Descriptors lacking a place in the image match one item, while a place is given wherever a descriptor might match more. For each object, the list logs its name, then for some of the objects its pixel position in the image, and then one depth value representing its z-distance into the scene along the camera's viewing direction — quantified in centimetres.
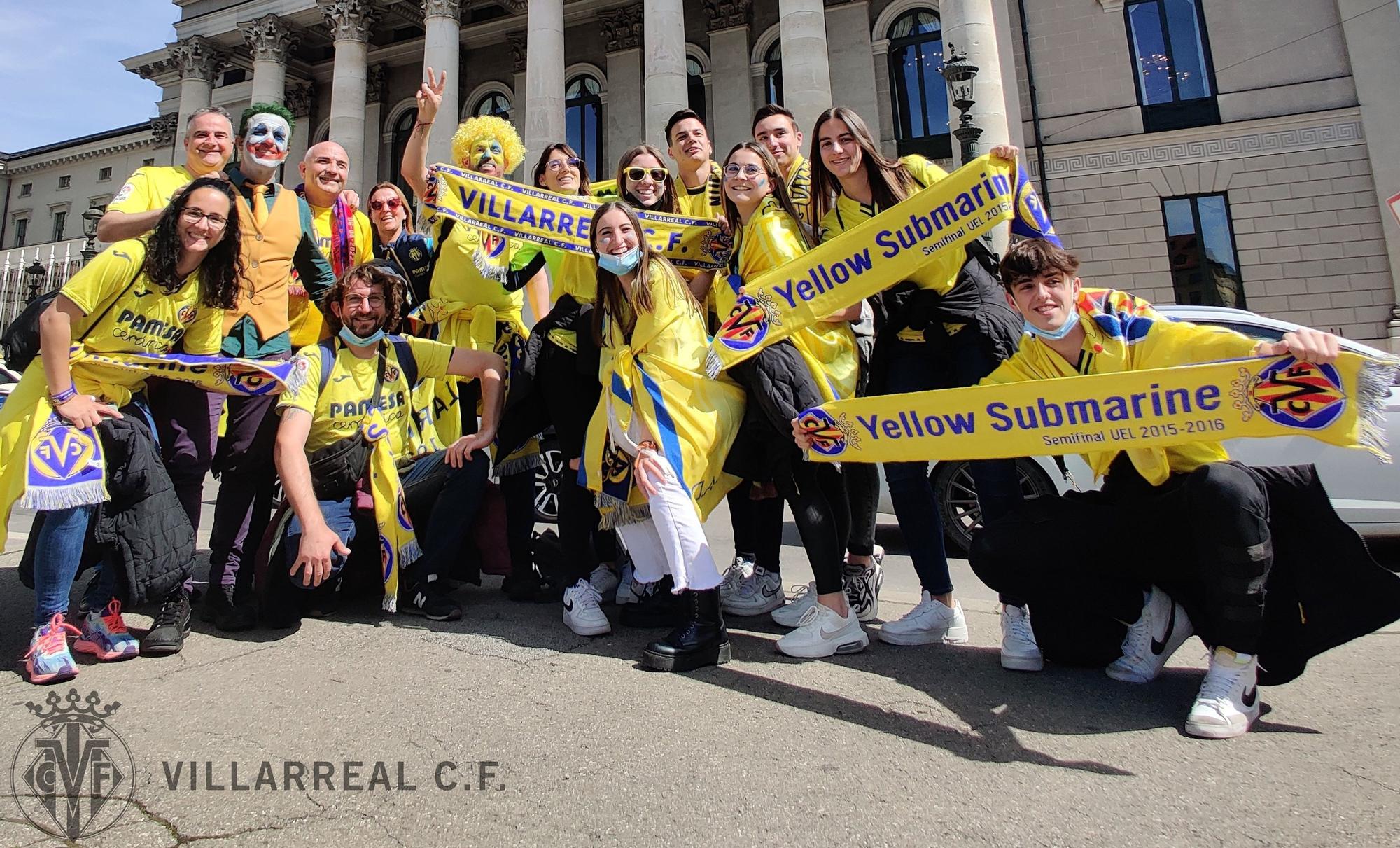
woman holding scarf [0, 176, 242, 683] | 284
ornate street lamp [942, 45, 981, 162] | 1184
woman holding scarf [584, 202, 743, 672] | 293
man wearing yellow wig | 436
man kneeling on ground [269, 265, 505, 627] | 338
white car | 441
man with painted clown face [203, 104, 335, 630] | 369
